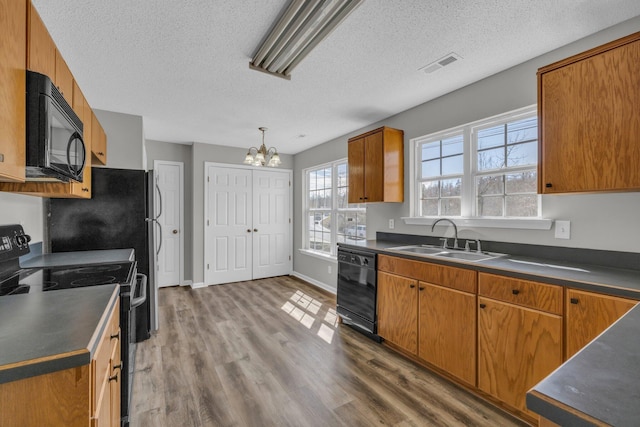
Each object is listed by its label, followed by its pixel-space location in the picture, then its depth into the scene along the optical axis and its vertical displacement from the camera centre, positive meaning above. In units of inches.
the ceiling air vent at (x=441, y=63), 85.3 +46.1
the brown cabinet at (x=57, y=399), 28.7 -19.6
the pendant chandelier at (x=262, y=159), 133.9 +25.5
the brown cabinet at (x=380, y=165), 125.0 +21.1
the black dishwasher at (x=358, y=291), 113.1 -32.8
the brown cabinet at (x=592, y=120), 60.2 +20.7
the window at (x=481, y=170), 91.9 +15.5
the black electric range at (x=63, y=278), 57.1 -14.1
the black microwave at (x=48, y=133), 42.9 +13.3
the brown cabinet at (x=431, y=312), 80.8 -32.2
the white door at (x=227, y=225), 192.5 -8.7
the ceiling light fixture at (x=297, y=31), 62.0 +44.7
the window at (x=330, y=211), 171.0 +0.8
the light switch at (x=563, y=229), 80.0 -5.1
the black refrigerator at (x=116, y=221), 101.1 -2.9
